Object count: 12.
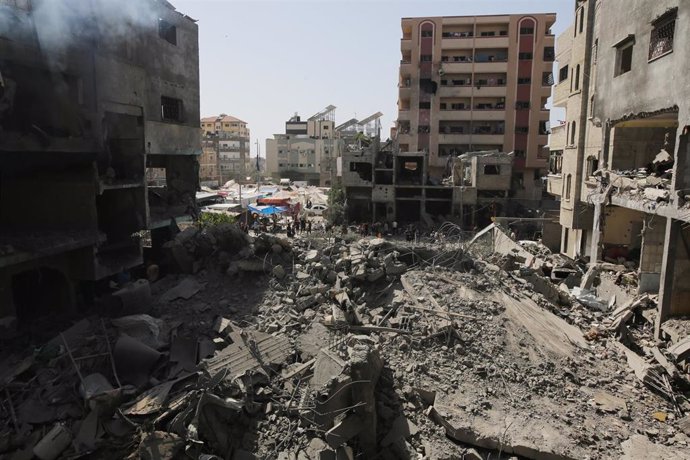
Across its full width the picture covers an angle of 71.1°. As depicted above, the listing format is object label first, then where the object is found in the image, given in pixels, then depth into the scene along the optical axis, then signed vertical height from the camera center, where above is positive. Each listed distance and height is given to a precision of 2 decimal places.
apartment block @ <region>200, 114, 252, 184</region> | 72.56 +1.68
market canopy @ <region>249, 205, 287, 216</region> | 32.81 -2.85
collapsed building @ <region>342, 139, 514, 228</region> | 38.03 -1.41
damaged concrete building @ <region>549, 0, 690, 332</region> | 13.22 +1.28
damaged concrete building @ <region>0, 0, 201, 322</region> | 12.16 +0.60
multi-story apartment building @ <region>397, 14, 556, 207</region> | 43.69 +7.69
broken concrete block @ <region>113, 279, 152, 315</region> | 12.25 -3.38
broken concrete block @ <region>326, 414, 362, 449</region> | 7.86 -4.32
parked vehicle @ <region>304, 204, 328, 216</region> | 41.89 -3.61
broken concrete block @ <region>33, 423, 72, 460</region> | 7.87 -4.56
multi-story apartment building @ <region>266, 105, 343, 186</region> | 76.12 +2.13
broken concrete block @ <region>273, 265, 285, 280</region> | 13.27 -2.83
